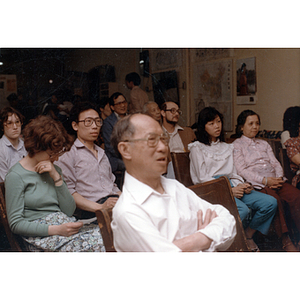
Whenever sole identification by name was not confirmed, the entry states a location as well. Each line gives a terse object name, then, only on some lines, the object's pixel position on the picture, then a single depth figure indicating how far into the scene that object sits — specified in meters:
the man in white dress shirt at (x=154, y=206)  2.13
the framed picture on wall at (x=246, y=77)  2.63
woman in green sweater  2.41
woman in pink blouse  2.70
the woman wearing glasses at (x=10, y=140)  2.49
